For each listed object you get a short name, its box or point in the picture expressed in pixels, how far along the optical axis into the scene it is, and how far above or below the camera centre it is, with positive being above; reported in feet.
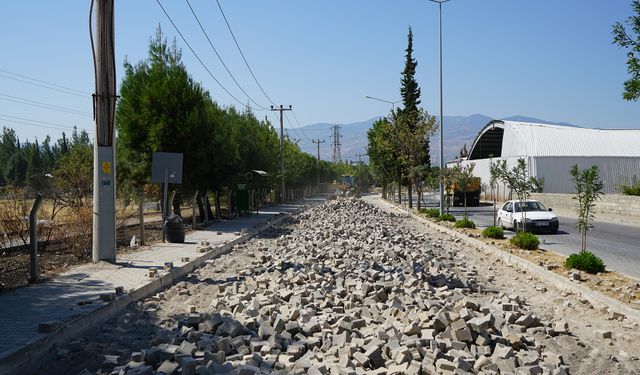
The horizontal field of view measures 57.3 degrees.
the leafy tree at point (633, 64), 27.91 +5.73
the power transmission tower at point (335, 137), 528.63 +44.42
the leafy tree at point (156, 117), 75.51 +9.19
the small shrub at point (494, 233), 65.82 -5.38
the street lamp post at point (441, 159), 102.17 +5.00
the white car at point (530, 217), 76.38 -4.26
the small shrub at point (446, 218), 95.56 -5.36
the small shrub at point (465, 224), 79.71 -5.29
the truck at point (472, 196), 162.71 -3.08
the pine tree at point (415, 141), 124.26 +9.57
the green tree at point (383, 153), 135.03 +9.10
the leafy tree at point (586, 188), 42.32 -0.26
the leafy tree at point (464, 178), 94.12 +1.18
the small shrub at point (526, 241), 53.31 -5.20
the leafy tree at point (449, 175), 98.94 +1.76
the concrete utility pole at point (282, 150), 185.63 +11.62
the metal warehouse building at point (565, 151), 165.37 +10.36
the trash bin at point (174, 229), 61.11 -4.38
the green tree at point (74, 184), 67.44 +0.50
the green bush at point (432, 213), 103.50 -5.03
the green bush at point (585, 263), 38.86 -5.25
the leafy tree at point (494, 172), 66.13 +1.55
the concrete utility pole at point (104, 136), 42.48 +3.80
